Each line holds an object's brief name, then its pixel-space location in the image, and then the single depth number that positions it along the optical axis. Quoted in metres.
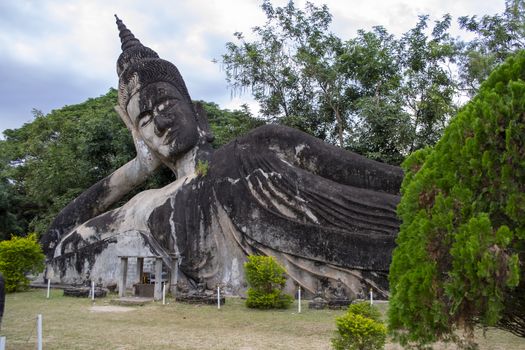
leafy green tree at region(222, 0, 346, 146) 15.70
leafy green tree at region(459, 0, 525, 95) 14.55
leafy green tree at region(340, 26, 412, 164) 13.75
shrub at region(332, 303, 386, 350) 4.62
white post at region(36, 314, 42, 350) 4.59
